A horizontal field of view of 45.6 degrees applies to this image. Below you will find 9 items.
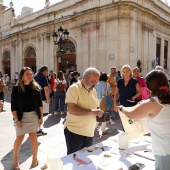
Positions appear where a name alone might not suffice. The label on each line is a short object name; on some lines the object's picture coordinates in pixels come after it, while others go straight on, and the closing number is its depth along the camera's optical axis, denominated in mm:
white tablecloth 2115
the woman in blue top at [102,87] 5743
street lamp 12606
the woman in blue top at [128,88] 4770
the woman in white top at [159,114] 1902
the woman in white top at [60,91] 8305
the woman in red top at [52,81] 10030
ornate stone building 13914
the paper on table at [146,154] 2333
